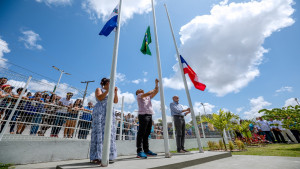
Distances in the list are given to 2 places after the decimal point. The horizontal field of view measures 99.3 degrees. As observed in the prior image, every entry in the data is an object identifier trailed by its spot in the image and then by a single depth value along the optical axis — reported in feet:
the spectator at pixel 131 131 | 19.45
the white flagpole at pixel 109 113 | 7.77
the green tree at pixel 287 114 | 17.67
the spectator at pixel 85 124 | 15.66
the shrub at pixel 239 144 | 20.04
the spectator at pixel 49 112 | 13.39
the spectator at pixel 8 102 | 11.67
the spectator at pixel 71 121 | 14.75
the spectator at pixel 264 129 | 33.69
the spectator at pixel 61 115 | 13.93
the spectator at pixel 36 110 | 12.69
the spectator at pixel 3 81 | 12.07
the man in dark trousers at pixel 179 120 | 15.78
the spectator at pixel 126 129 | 19.01
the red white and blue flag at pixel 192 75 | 18.60
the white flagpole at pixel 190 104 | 14.96
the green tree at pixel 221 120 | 21.47
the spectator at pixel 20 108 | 12.09
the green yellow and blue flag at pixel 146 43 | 17.31
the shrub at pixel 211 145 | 20.66
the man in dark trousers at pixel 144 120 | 11.83
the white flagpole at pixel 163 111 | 11.18
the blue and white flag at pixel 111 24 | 12.26
